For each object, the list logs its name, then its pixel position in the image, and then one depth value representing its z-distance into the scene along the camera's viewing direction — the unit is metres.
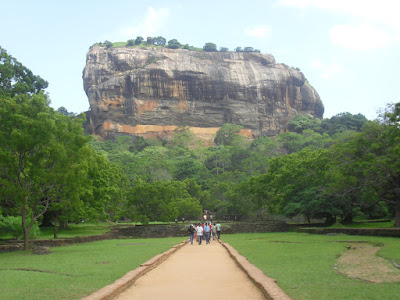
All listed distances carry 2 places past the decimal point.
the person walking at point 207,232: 24.16
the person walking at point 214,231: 29.99
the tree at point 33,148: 19.09
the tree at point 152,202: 38.12
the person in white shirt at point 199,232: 23.14
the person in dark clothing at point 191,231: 23.69
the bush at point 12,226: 25.30
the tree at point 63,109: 115.49
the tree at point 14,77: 35.63
